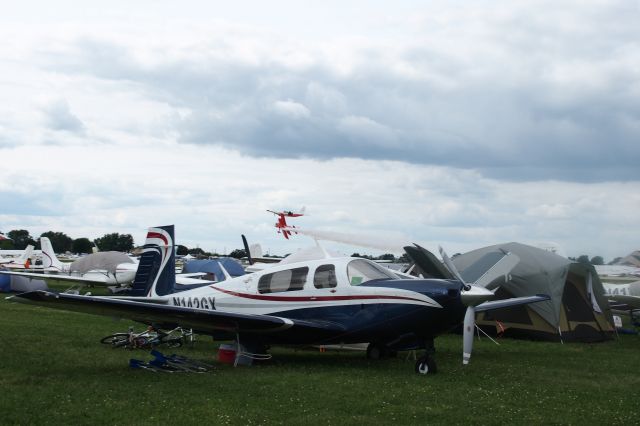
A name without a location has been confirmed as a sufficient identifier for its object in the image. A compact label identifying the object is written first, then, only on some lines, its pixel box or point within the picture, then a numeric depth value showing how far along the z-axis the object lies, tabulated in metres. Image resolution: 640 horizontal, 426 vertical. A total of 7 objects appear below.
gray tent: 18.02
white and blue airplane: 10.62
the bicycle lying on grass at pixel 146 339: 13.41
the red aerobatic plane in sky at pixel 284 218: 57.08
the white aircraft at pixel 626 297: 21.56
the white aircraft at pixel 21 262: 46.35
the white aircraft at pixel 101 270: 36.41
